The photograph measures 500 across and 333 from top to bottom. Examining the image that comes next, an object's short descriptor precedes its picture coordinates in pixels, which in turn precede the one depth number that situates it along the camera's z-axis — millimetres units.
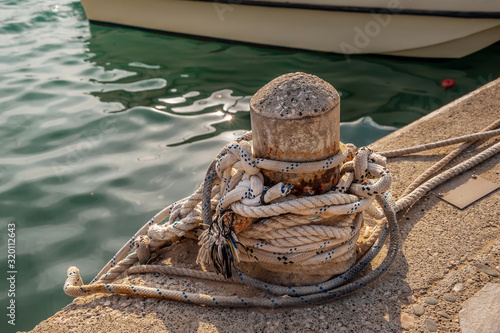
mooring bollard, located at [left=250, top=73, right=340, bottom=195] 1660
